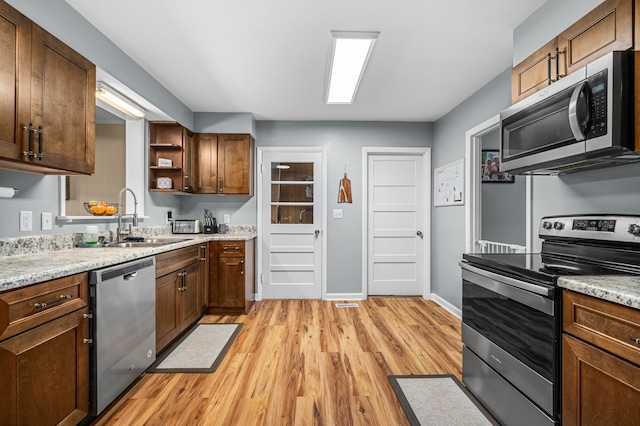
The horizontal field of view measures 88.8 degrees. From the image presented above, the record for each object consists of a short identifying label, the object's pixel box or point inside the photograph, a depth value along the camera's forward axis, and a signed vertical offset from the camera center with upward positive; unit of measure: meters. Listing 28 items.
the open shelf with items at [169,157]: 3.70 +0.65
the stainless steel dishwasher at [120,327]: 1.74 -0.70
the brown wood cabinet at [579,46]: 1.42 +0.85
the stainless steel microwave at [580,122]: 1.36 +0.44
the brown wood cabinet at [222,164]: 4.12 +0.61
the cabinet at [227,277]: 3.73 -0.74
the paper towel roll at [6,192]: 1.77 +0.11
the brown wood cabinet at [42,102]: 1.54 +0.59
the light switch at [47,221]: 2.16 -0.06
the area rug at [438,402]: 1.84 -1.16
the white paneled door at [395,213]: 4.57 +0.00
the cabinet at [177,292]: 2.56 -0.72
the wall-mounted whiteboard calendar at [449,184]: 3.64 +0.34
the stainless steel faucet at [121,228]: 2.81 -0.15
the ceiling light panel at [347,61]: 2.27 +1.23
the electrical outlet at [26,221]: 2.00 -0.06
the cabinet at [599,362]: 1.07 -0.54
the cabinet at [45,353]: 1.27 -0.62
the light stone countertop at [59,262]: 1.35 -0.27
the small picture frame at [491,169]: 3.71 +0.50
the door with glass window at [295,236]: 4.48 -0.33
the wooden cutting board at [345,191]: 4.41 +0.29
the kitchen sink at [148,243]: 2.69 -0.27
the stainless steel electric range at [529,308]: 1.42 -0.48
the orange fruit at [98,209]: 2.57 +0.02
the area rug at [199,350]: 2.46 -1.17
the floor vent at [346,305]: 4.14 -1.18
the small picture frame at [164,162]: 3.67 +0.56
